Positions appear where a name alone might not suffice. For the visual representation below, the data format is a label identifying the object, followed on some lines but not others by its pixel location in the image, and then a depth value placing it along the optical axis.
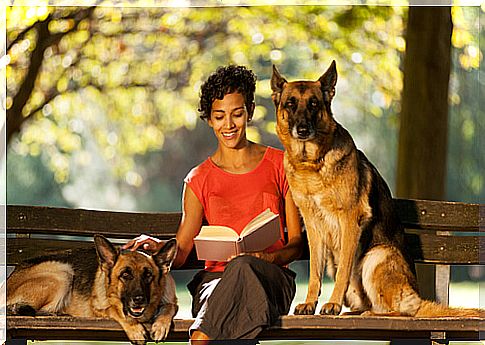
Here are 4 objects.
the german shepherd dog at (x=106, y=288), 9.09
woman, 9.42
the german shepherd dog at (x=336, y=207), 9.50
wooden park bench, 10.80
